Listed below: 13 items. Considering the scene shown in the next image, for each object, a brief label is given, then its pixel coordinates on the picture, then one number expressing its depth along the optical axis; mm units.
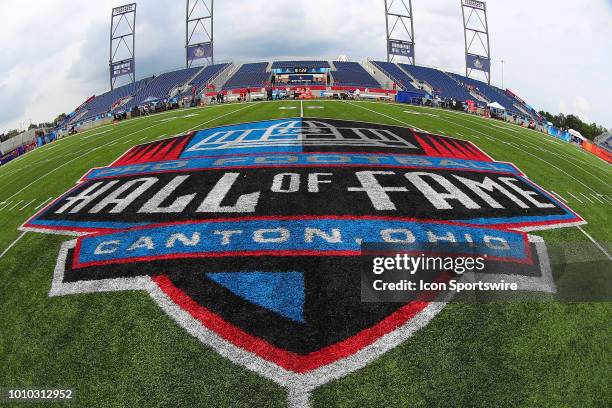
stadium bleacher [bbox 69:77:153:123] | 69438
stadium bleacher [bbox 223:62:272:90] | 66875
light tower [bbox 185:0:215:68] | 72750
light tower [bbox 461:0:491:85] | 75625
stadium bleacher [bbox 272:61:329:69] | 75812
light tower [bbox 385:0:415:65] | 73812
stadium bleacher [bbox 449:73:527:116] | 70438
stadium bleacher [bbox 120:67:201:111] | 67688
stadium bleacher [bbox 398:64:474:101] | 67938
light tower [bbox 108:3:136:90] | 72875
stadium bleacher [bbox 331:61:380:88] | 67250
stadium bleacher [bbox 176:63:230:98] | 66438
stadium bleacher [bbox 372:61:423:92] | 66375
